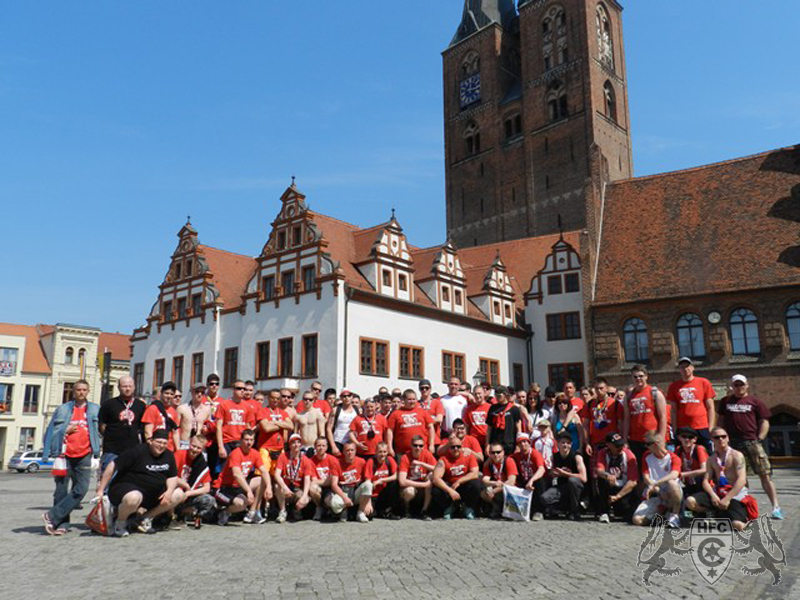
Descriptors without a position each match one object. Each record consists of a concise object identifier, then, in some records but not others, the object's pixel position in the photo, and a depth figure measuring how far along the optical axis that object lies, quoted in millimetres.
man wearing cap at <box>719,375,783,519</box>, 10086
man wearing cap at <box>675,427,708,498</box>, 9633
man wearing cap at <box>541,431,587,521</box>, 10539
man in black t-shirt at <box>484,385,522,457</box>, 11414
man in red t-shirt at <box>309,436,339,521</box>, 10633
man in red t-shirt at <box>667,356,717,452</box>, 10367
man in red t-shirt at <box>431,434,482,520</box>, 10844
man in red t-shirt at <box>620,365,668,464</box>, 10250
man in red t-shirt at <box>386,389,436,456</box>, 11666
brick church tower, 54781
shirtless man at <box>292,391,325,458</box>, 11750
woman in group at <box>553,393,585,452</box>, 11344
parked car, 38094
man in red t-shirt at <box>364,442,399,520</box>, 10883
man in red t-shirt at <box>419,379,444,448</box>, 12432
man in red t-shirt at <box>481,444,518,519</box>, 10805
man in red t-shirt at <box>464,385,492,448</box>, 12141
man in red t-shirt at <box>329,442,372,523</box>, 10469
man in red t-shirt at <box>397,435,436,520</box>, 10883
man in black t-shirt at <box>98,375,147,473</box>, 9273
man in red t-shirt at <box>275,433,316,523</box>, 10430
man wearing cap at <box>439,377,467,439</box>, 13086
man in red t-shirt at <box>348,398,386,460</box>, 11875
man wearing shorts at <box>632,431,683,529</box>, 9586
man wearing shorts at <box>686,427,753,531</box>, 9016
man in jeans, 8945
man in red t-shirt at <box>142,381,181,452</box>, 9625
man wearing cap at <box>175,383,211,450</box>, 10234
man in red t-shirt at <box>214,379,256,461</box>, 10602
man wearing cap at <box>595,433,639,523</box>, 10211
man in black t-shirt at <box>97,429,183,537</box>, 8594
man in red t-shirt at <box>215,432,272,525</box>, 9883
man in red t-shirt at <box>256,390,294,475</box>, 10945
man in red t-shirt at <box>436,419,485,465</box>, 11177
